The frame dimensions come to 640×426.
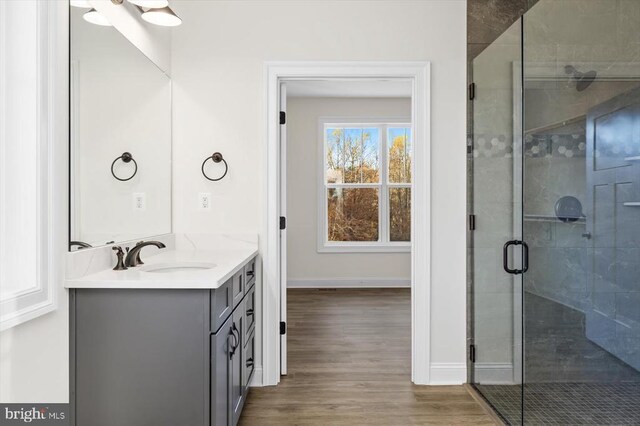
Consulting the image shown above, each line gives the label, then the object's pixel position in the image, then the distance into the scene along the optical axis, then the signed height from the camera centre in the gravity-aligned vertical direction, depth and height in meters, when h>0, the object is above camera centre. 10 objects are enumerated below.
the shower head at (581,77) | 1.73 +0.55
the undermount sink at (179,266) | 2.22 -0.29
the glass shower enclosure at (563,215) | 1.61 -0.02
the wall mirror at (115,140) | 1.83 +0.36
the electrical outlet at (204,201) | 2.89 +0.06
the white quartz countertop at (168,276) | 1.69 -0.28
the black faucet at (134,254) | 2.08 -0.22
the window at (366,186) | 6.21 +0.35
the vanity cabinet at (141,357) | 1.70 -0.58
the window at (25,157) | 1.45 +0.18
